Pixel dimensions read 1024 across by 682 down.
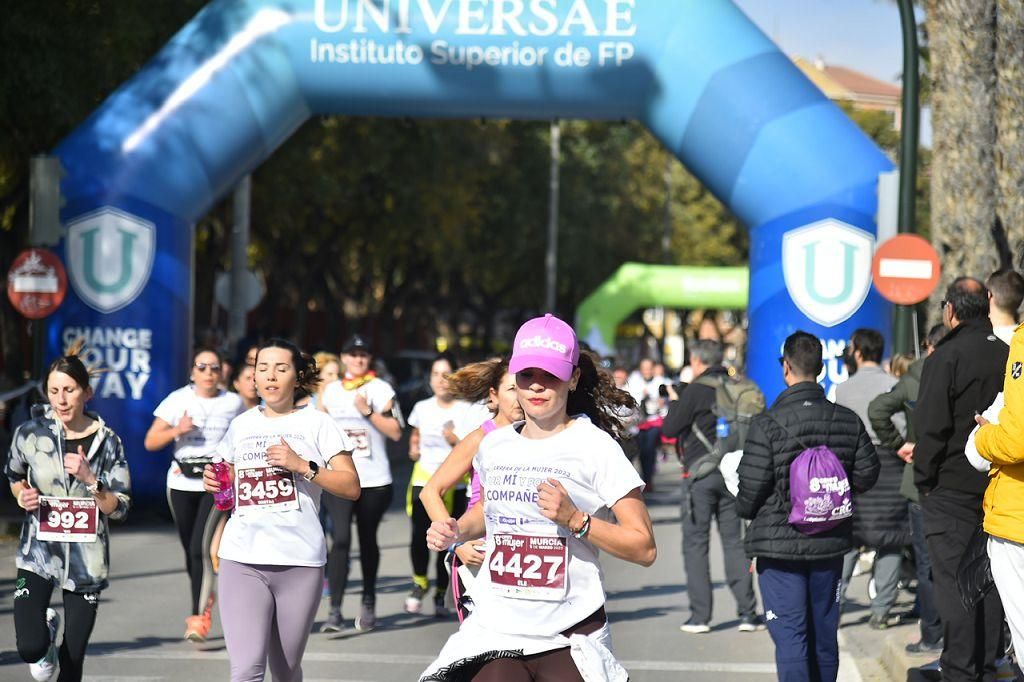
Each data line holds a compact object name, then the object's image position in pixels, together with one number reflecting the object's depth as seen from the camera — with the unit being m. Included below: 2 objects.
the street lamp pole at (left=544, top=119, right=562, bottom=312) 45.66
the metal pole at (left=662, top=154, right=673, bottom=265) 57.69
